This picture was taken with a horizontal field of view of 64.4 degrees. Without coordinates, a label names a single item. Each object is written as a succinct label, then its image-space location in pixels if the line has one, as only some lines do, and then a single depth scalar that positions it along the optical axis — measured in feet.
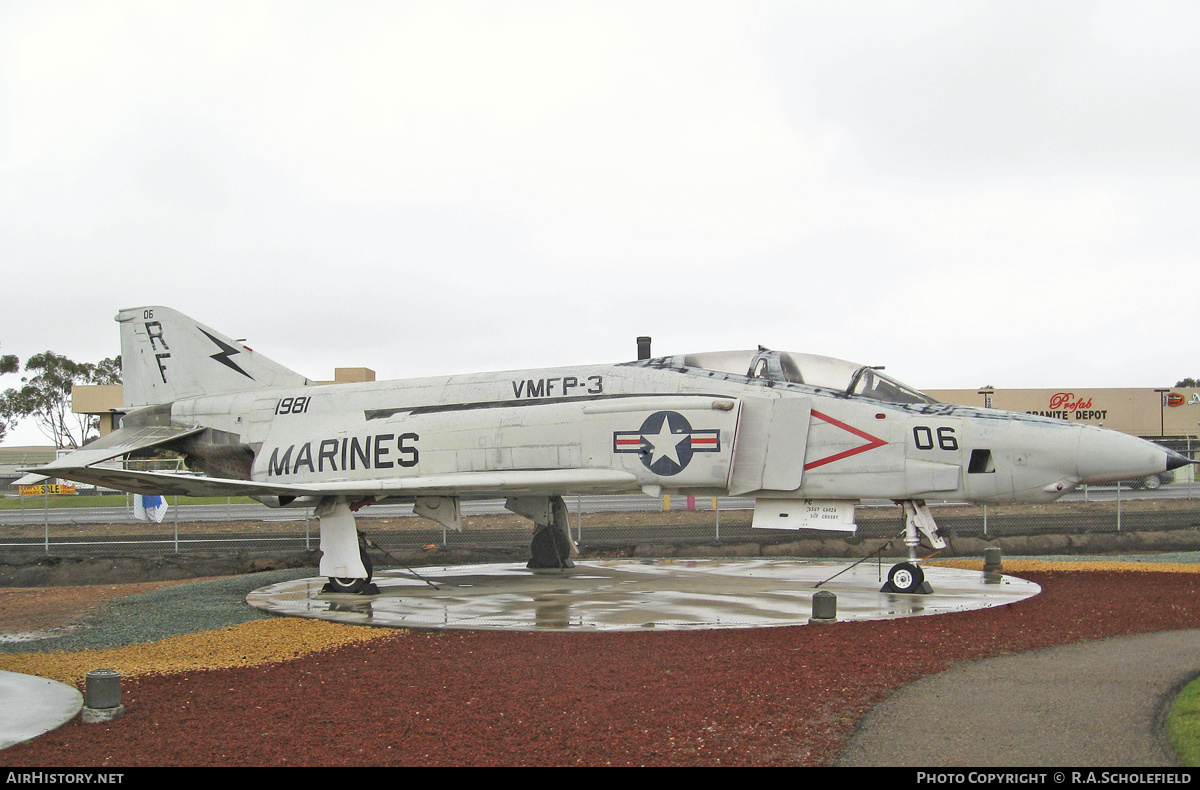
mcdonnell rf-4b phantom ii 38.47
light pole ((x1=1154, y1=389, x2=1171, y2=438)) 178.18
